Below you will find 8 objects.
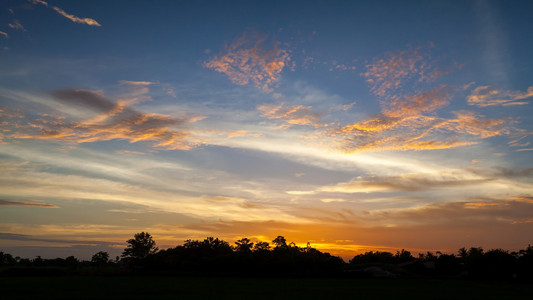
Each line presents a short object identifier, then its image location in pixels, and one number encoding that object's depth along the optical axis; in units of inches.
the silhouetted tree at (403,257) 4911.2
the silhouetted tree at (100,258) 5447.8
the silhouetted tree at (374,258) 4761.3
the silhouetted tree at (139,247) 4835.1
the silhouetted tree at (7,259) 5121.1
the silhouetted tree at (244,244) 4800.7
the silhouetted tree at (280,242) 5229.3
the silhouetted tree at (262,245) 4859.7
